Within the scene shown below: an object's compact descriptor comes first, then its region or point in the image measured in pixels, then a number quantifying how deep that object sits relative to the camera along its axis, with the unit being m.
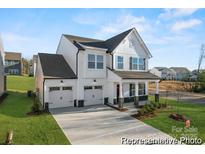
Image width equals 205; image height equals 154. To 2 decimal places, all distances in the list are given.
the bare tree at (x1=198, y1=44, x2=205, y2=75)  41.32
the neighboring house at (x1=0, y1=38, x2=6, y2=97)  17.60
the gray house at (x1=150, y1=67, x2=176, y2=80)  68.57
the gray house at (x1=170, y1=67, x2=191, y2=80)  72.37
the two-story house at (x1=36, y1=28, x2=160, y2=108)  13.94
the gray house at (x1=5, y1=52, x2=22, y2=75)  44.69
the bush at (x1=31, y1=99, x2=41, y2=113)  12.02
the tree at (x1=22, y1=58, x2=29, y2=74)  50.00
